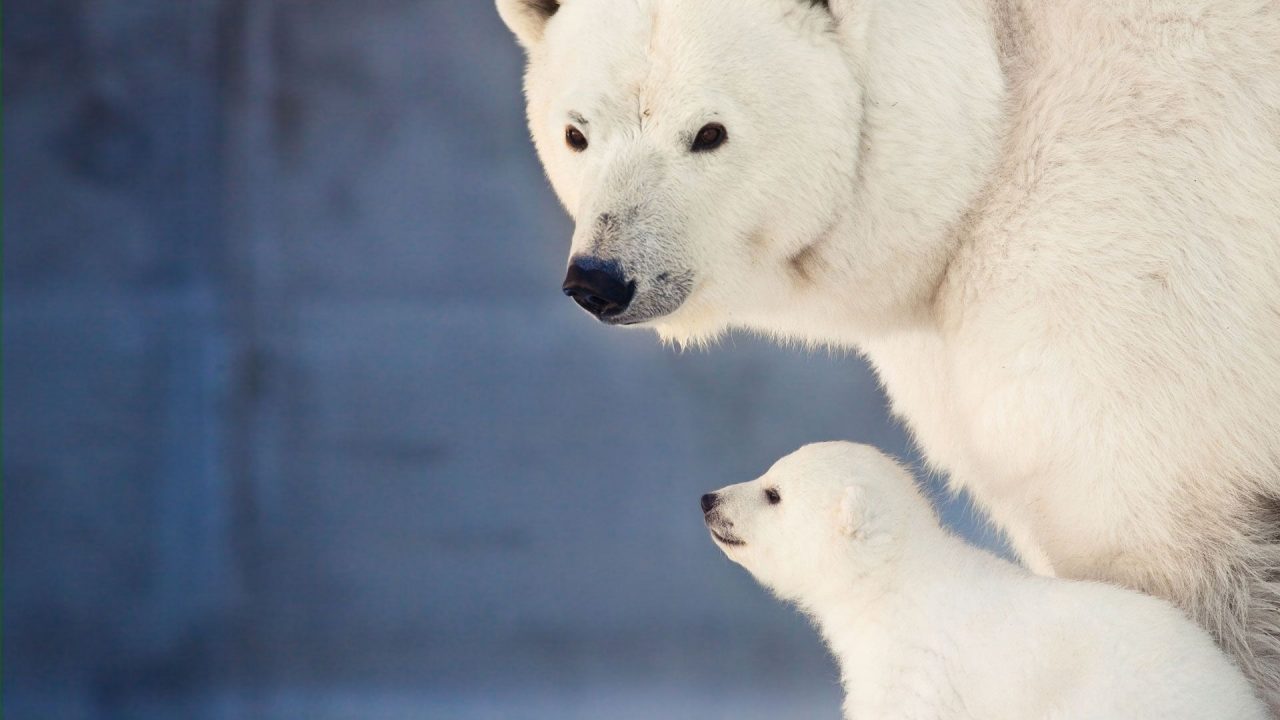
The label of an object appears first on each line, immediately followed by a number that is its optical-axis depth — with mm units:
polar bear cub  18052
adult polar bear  18094
